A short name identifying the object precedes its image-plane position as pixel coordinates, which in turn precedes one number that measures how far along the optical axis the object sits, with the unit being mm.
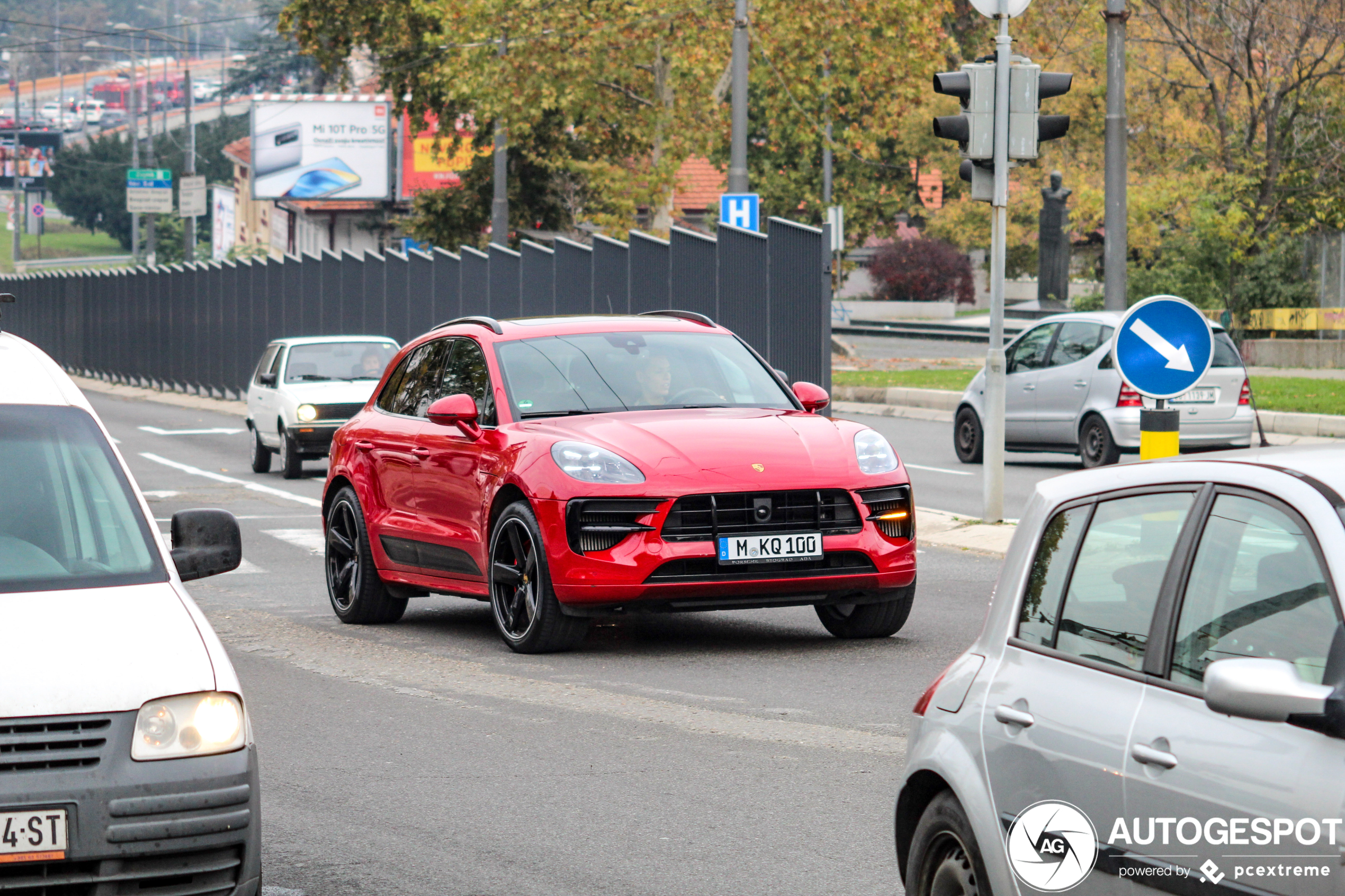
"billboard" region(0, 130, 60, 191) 155000
